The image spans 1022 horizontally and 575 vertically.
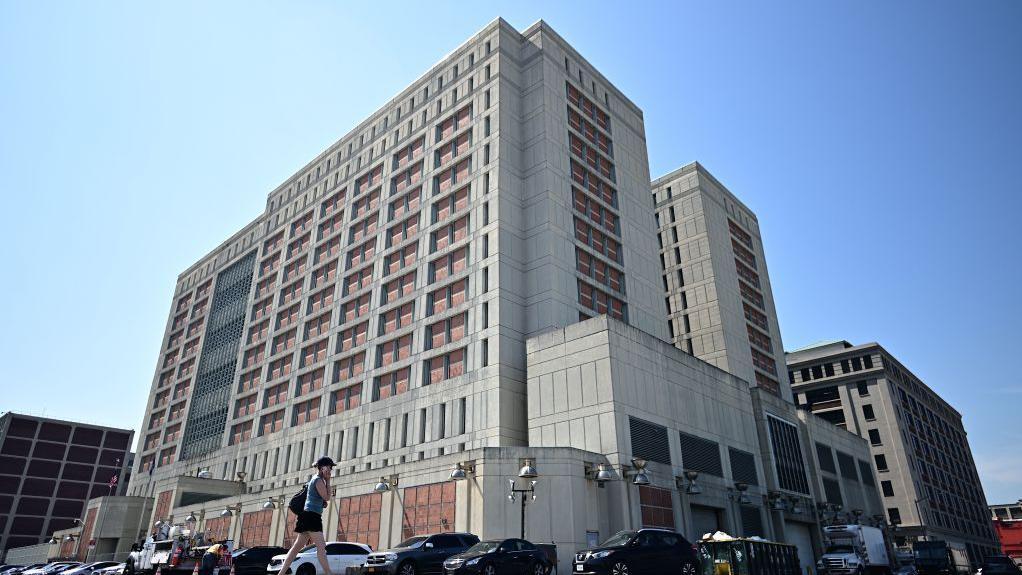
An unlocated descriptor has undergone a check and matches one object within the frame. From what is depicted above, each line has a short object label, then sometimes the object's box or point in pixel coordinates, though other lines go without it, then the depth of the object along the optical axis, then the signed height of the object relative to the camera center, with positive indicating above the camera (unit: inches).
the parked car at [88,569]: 1913.1 +72.7
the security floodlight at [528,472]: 1376.7 +230.1
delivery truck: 1544.0 +82.5
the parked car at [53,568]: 2119.8 +85.0
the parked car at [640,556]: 929.5 +45.2
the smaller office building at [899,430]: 3570.4 +861.3
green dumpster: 1022.4 +46.2
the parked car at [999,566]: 1914.6 +56.6
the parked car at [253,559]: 1299.2 +63.9
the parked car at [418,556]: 1014.4 +52.3
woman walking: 482.9 +54.3
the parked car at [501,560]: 951.0 +43.8
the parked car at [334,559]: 1106.7 +55.2
